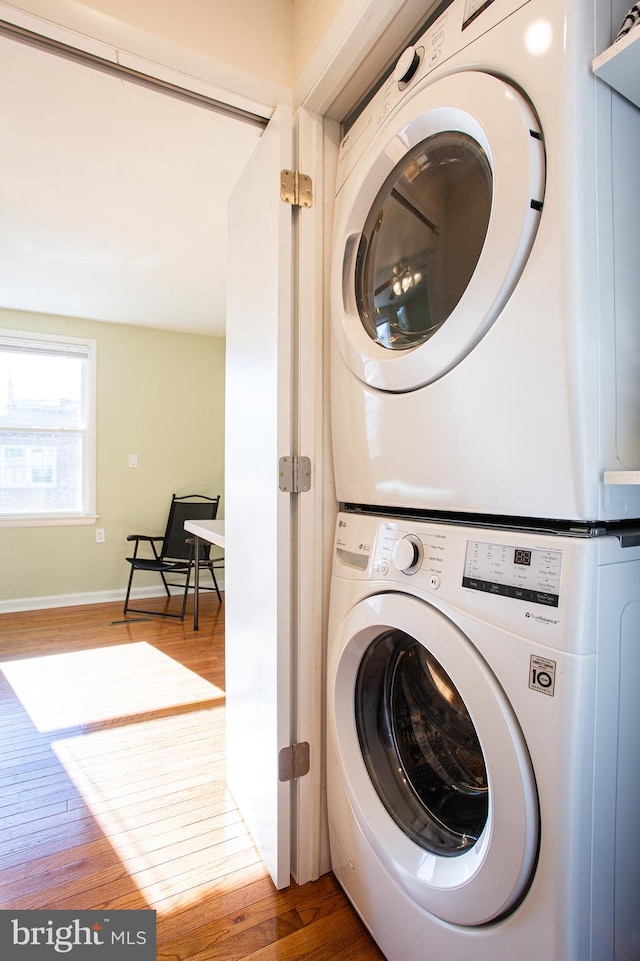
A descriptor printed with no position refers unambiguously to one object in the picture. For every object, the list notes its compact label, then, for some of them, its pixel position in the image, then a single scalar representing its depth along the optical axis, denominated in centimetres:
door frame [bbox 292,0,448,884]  127
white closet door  126
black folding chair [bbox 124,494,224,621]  383
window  391
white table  223
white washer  68
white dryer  68
